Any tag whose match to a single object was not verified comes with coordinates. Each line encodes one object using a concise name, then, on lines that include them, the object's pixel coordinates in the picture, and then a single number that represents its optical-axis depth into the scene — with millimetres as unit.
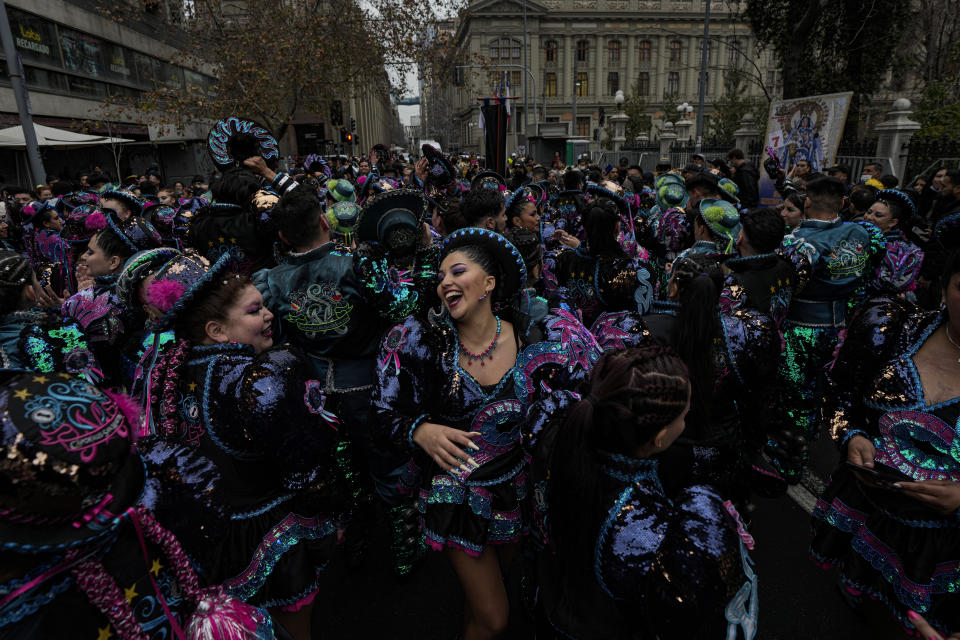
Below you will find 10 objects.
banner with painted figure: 10719
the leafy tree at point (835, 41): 17797
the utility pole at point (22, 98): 9672
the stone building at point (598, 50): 65500
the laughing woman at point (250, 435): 2158
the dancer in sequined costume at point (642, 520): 1451
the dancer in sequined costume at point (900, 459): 2062
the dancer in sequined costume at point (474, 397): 2365
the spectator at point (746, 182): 9812
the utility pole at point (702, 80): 18047
